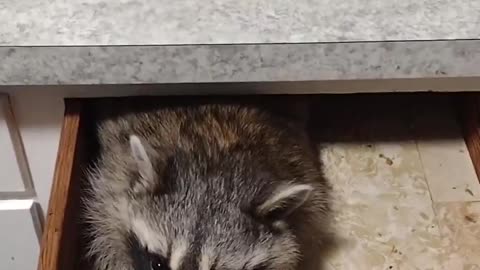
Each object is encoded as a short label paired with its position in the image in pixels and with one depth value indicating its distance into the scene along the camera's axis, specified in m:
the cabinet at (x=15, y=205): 1.08
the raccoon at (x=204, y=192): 1.00
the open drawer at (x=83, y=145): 1.01
